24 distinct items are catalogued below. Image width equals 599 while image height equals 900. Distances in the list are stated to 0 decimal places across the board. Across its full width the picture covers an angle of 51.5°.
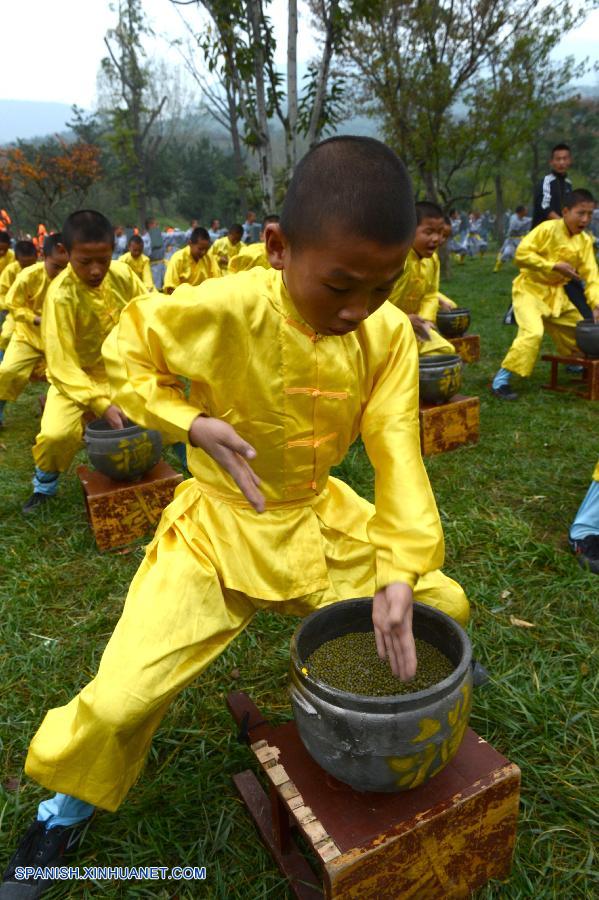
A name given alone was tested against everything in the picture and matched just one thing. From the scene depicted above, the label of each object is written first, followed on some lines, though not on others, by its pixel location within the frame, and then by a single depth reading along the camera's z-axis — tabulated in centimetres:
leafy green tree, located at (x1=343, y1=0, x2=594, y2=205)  1355
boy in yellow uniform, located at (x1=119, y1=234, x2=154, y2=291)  1051
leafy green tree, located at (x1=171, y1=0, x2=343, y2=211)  825
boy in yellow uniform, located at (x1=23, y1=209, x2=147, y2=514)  395
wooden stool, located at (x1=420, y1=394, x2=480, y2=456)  500
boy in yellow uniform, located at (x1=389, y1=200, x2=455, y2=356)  517
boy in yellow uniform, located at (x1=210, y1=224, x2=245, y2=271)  1169
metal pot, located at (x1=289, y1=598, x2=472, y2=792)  147
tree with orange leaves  2383
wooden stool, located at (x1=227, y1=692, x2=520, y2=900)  155
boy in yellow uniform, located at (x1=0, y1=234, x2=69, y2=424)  610
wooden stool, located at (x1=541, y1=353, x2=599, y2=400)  599
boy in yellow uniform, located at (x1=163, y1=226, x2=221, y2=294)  909
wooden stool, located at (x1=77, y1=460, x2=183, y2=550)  391
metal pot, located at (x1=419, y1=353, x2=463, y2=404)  495
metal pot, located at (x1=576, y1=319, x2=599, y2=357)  580
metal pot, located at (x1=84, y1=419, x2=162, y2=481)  384
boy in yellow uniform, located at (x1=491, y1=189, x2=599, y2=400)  601
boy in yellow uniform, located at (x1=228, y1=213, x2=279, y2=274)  785
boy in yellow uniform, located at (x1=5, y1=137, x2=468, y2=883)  154
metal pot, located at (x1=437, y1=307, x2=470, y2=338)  759
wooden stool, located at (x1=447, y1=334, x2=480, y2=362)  783
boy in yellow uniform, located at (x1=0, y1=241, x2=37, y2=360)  863
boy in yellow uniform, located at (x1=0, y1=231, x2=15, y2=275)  948
